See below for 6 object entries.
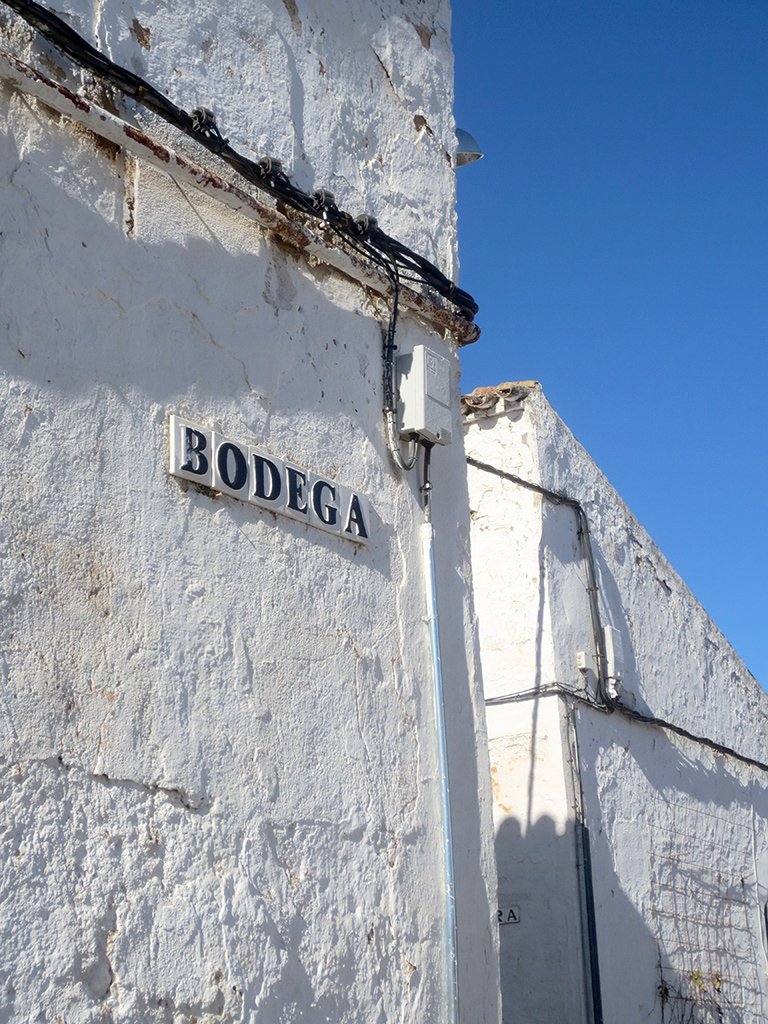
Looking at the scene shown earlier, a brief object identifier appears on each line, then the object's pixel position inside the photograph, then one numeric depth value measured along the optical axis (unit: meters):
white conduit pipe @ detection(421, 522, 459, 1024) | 3.71
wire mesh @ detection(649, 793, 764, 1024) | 6.52
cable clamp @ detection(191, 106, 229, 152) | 3.62
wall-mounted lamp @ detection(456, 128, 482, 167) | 6.02
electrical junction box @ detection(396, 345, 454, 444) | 4.25
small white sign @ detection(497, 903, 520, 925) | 6.05
